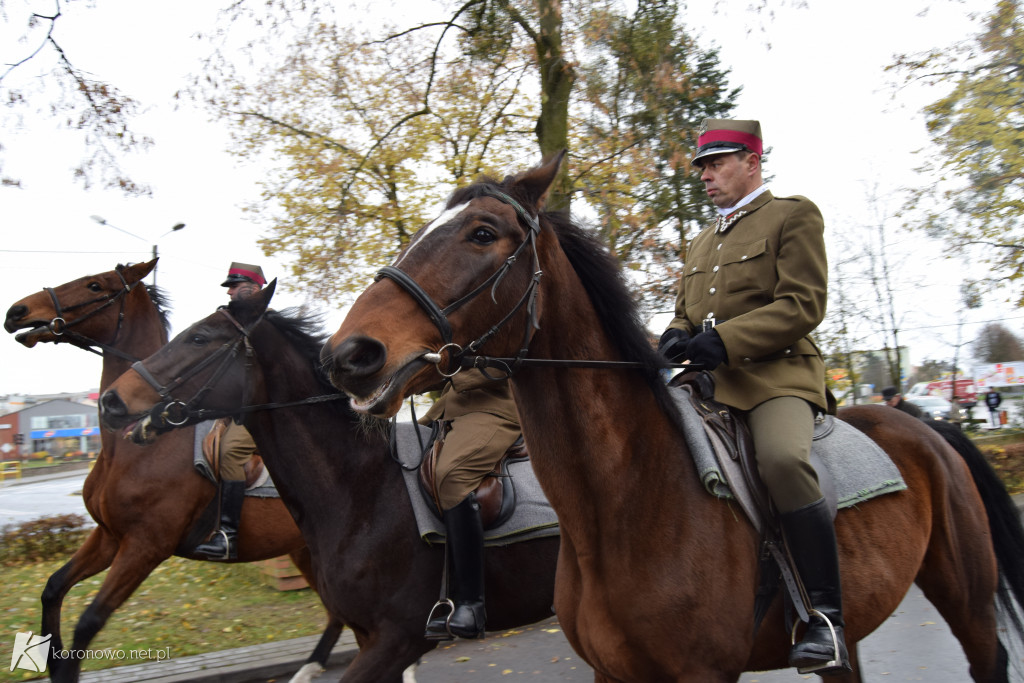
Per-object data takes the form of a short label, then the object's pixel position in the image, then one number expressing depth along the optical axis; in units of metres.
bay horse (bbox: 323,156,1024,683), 2.37
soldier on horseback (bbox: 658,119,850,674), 2.78
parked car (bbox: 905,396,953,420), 35.08
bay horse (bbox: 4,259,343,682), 5.42
